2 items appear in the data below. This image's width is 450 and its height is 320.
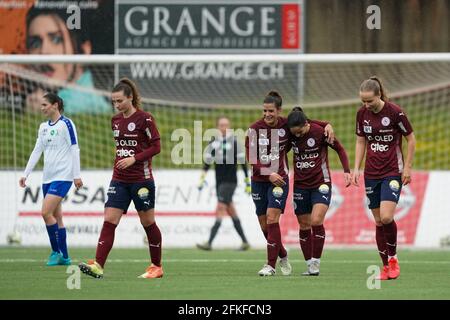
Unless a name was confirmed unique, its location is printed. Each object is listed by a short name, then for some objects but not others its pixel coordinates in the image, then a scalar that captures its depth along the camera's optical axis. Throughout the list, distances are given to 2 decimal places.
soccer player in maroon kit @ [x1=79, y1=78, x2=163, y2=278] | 12.37
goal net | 19.39
